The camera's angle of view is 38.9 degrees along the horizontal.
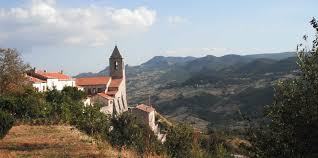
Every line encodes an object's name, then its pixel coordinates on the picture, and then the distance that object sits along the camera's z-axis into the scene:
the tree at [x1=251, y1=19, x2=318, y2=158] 12.40
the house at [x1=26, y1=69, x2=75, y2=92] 88.56
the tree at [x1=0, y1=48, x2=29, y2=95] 55.72
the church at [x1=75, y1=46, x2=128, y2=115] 106.14
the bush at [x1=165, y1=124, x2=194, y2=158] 37.12
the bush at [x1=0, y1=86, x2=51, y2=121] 40.19
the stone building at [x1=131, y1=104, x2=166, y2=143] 97.50
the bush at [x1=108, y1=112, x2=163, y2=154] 39.34
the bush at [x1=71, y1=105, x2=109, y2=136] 35.26
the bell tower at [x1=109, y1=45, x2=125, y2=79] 117.56
